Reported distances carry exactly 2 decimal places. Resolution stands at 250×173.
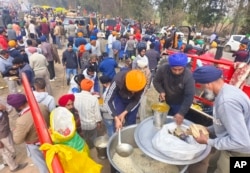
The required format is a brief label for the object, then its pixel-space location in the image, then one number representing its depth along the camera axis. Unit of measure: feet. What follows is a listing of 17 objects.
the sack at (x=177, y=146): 7.61
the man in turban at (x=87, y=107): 12.03
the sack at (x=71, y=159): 4.92
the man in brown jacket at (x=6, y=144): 10.89
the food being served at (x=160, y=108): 9.48
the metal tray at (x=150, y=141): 7.61
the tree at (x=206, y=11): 80.84
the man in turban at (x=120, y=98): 9.77
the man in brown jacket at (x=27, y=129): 8.85
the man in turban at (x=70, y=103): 10.87
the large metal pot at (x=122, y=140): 8.02
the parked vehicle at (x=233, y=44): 50.83
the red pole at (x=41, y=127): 4.22
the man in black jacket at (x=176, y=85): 10.10
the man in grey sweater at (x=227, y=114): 6.15
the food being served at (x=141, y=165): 8.63
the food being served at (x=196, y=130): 7.50
